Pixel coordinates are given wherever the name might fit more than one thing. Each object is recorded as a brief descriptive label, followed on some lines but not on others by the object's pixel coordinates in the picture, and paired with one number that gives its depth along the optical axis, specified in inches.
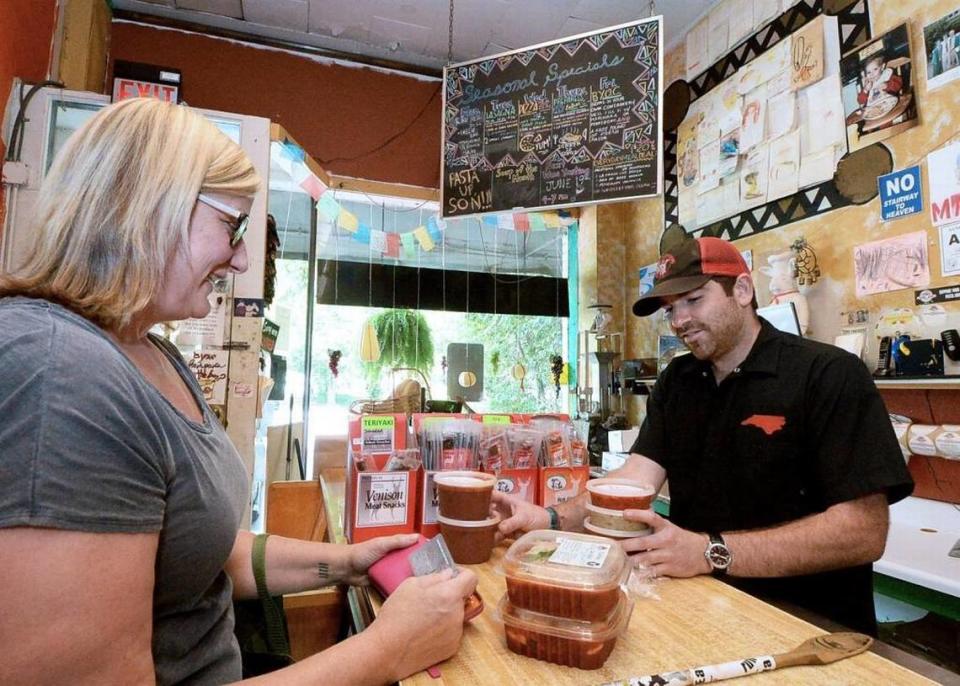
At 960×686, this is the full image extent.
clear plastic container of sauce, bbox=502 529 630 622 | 33.0
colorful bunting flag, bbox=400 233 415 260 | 171.3
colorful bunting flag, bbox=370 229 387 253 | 167.8
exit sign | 119.3
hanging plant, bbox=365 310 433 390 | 166.6
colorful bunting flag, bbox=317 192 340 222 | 165.3
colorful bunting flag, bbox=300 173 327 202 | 138.1
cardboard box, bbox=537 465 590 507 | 59.7
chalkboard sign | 114.3
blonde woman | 23.4
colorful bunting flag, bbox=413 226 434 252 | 171.9
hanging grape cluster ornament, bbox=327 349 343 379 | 160.9
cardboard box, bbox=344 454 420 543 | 52.7
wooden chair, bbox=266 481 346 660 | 69.2
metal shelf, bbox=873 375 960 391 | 83.6
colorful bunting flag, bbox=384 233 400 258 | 169.8
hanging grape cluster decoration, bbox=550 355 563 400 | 184.2
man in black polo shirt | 50.6
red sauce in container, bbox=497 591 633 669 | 32.4
